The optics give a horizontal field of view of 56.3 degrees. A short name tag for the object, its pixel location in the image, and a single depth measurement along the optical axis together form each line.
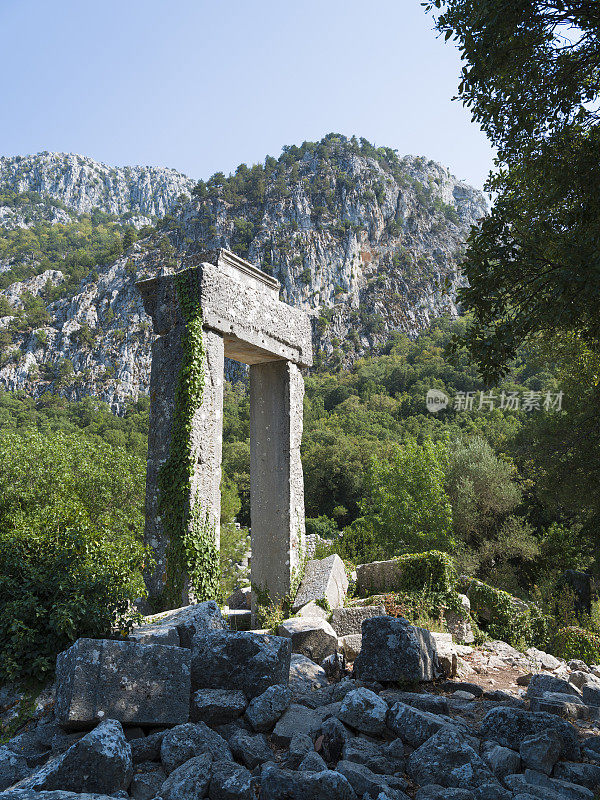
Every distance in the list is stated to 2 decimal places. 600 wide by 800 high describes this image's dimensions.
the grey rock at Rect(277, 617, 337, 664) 7.12
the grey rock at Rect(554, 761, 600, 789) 3.62
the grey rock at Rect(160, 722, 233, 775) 3.59
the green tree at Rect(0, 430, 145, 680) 5.12
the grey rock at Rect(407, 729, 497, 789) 3.50
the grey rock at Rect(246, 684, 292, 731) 4.29
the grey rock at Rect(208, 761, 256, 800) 3.19
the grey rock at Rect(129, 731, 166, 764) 3.68
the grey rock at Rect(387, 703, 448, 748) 4.10
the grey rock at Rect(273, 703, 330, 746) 4.16
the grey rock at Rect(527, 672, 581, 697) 6.12
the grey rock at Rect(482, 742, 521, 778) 3.65
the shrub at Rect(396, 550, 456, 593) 10.10
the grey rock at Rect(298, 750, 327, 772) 3.58
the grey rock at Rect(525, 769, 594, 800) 3.36
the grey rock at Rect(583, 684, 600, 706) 5.68
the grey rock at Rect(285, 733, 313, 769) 3.80
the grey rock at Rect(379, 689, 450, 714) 4.72
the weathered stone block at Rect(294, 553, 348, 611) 9.41
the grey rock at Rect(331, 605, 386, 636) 8.34
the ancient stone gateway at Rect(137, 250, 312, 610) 8.22
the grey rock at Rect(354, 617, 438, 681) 5.39
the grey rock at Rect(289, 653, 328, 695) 5.68
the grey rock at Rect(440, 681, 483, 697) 5.71
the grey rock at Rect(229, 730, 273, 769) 3.76
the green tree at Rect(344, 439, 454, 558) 18.81
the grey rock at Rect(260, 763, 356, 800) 3.17
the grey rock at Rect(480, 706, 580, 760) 4.04
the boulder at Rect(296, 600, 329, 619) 8.87
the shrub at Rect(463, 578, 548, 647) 10.38
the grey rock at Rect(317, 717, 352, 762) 3.97
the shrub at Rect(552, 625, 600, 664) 9.90
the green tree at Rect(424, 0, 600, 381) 5.32
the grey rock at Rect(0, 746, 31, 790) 3.54
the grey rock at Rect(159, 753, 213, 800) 3.18
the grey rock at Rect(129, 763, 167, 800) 3.31
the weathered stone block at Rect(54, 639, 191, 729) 3.87
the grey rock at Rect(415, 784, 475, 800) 3.19
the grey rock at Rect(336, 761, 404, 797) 3.31
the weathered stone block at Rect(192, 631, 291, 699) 4.71
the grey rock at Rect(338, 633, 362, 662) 7.33
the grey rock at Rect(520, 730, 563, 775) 3.74
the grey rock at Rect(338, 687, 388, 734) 4.27
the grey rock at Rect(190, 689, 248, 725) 4.30
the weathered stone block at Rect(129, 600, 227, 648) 5.18
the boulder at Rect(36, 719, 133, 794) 3.18
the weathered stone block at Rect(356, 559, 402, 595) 10.72
